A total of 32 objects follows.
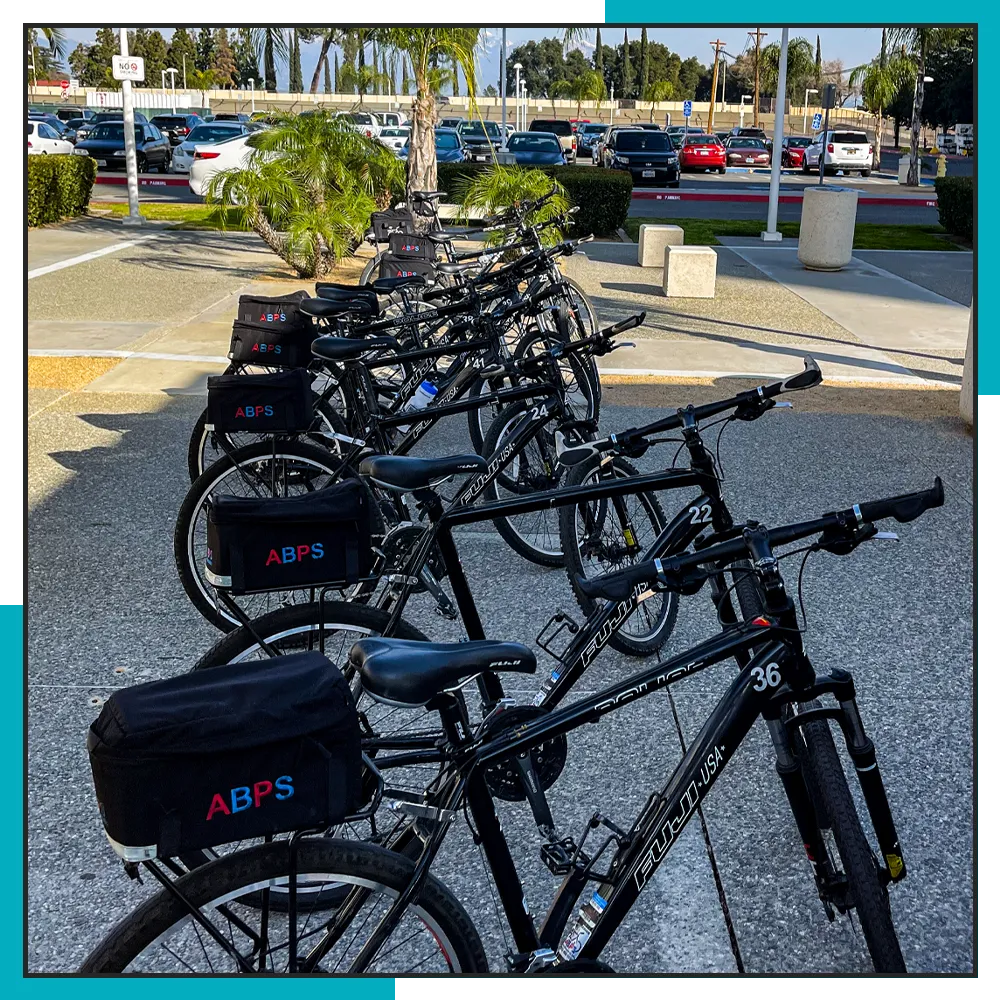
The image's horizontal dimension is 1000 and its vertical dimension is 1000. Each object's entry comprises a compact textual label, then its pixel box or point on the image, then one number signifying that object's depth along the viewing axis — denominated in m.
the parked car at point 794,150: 42.22
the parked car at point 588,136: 44.53
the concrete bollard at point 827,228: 14.50
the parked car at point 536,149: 26.84
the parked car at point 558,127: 44.41
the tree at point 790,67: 27.36
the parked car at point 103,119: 32.57
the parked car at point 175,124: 36.84
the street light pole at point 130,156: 18.27
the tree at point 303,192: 13.44
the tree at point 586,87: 64.38
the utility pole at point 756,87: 56.94
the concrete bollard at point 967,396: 7.78
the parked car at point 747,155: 43.34
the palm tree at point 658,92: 67.46
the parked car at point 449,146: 30.53
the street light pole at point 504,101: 27.26
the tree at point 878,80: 36.51
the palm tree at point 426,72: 13.68
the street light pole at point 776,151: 17.05
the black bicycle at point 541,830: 2.01
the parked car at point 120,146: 30.56
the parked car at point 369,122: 35.56
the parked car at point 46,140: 28.25
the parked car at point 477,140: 33.03
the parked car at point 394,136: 35.67
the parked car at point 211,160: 20.03
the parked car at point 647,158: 29.39
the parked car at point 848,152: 39.19
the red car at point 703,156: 40.31
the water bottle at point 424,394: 5.25
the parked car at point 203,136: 27.98
